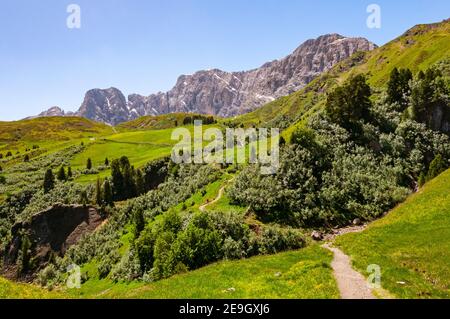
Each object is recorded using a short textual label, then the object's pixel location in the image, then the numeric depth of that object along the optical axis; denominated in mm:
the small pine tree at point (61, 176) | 127550
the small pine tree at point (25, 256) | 90875
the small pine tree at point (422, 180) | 68250
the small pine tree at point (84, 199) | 99894
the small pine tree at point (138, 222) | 70312
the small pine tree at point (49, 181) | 121750
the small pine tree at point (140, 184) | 110188
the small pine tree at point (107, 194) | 101175
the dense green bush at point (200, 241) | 46125
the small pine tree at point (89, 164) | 139212
